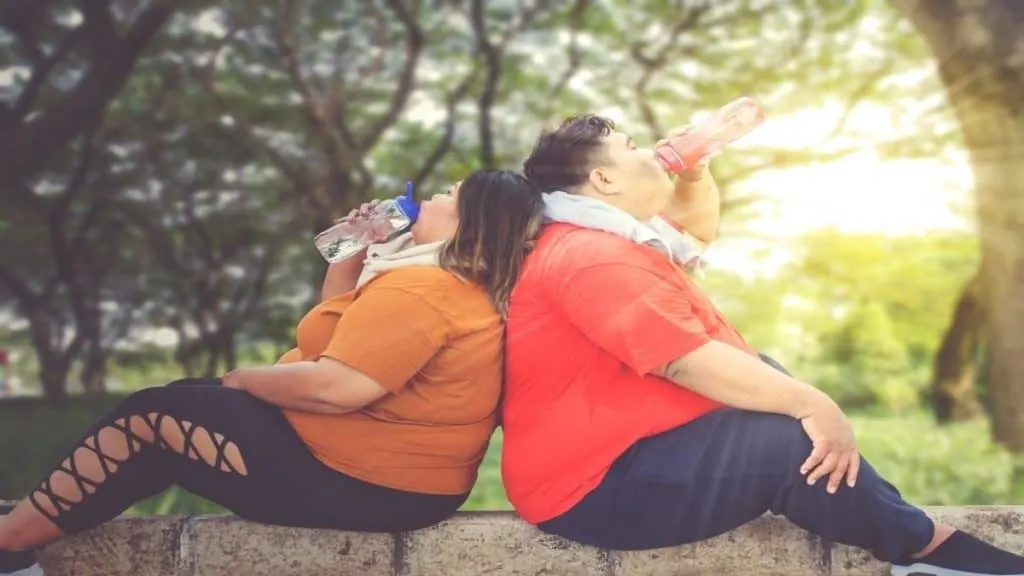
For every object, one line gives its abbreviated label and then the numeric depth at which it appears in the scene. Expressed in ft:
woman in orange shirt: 7.27
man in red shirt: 6.97
